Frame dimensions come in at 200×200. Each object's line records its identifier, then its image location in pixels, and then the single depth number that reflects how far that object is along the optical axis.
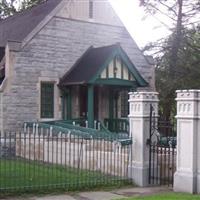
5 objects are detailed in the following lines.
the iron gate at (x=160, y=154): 12.55
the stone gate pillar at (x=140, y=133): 12.38
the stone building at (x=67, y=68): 21.02
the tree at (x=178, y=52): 25.28
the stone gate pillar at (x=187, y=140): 11.16
